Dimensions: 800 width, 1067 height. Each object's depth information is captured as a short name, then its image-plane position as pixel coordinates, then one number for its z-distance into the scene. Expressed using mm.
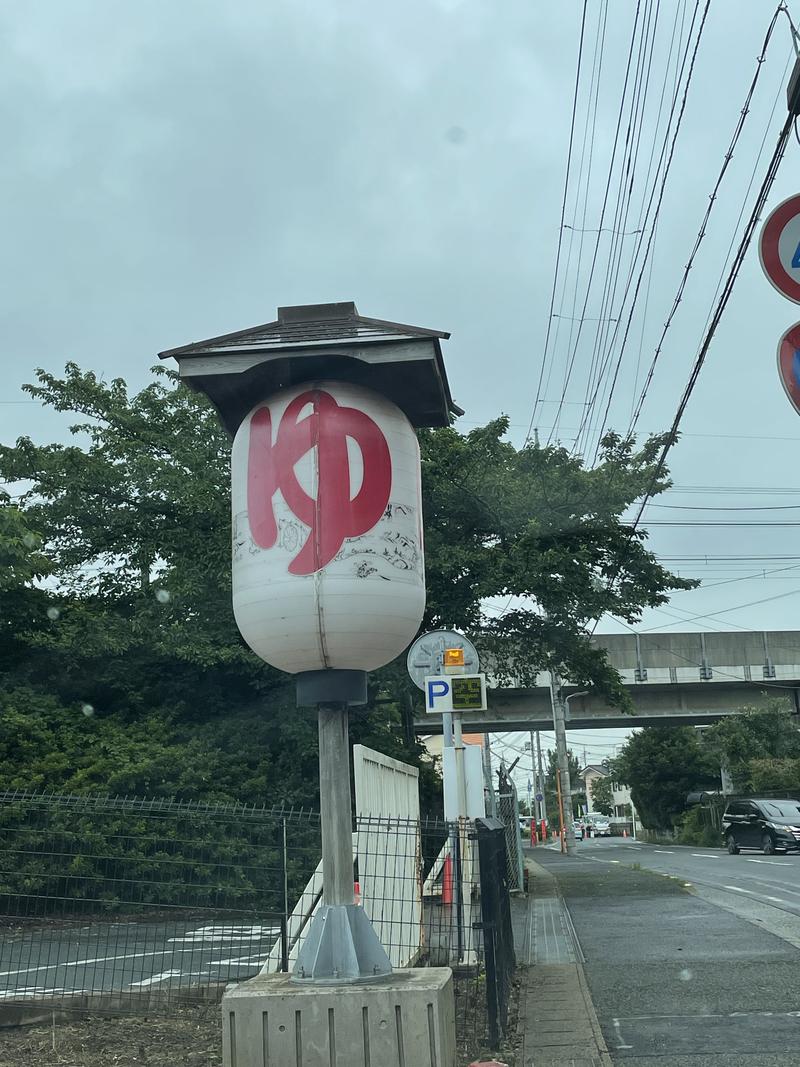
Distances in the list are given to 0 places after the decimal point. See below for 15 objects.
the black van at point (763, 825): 29422
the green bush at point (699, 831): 45844
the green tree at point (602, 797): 167750
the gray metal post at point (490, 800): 13895
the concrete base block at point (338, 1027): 4742
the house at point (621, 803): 142388
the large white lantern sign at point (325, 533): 5375
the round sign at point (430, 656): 10736
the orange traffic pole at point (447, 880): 9130
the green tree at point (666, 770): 63094
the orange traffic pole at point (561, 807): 42562
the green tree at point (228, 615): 18188
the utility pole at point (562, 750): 39188
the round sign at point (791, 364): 5820
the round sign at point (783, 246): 5988
